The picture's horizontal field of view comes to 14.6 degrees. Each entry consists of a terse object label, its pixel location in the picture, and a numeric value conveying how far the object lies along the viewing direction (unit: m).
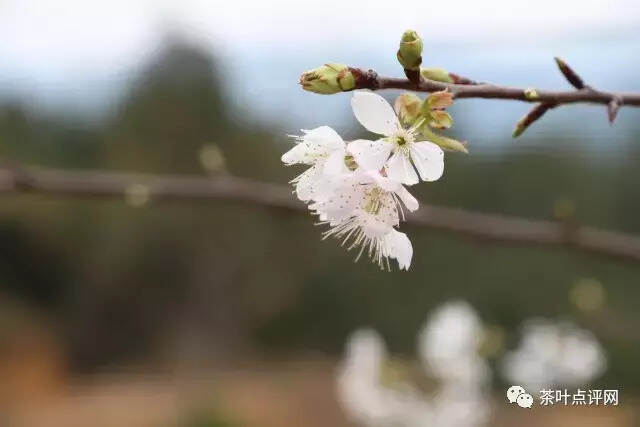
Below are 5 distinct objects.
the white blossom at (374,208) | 0.51
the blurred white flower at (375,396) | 1.51
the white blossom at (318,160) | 0.51
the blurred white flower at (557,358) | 1.42
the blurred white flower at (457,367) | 1.38
